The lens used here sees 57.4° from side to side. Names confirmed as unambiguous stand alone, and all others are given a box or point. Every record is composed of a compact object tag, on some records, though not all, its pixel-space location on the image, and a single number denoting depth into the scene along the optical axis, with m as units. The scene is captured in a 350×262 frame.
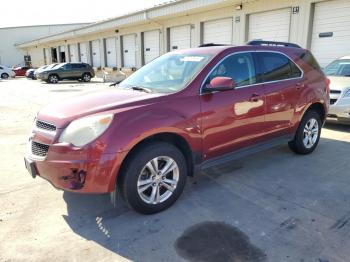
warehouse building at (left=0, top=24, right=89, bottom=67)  53.34
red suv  3.11
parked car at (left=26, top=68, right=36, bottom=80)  31.11
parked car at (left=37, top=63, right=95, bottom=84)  24.98
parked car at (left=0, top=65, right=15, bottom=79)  33.50
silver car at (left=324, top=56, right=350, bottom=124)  7.00
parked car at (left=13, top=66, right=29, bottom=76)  37.08
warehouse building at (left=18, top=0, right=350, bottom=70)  11.77
